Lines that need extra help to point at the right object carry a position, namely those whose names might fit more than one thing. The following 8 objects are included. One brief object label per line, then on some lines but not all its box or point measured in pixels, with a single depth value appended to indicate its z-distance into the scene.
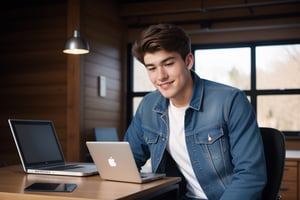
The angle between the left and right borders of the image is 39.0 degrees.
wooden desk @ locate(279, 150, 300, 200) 4.08
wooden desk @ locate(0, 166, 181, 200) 1.40
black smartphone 1.46
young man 1.75
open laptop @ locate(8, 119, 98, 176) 2.04
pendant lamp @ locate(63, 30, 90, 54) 4.10
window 5.38
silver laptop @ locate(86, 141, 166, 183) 1.64
